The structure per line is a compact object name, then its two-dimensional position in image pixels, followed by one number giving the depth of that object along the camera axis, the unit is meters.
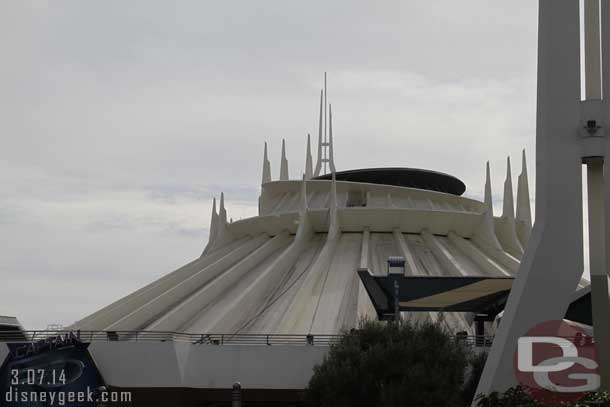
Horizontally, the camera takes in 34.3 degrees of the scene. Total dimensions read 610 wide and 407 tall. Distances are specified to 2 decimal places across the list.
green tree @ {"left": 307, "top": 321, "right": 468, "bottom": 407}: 26.57
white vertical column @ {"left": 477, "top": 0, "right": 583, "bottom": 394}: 22.23
